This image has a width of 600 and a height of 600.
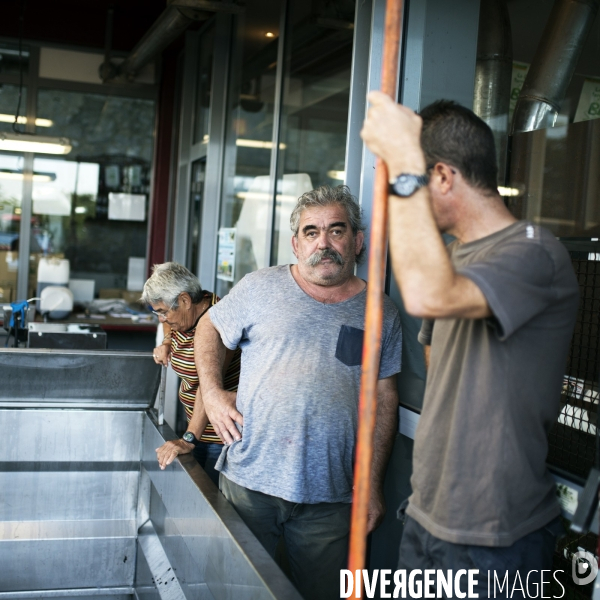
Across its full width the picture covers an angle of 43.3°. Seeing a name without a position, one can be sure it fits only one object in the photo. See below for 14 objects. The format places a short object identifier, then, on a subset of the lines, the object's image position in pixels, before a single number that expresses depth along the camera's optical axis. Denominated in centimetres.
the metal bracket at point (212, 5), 439
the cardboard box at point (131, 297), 739
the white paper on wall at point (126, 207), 745
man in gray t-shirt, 215
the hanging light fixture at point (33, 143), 627
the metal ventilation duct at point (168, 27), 450
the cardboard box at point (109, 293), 741
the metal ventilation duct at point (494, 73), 238
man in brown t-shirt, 119
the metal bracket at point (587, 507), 133
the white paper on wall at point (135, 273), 754
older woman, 283
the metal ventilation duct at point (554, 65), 248
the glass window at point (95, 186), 720
